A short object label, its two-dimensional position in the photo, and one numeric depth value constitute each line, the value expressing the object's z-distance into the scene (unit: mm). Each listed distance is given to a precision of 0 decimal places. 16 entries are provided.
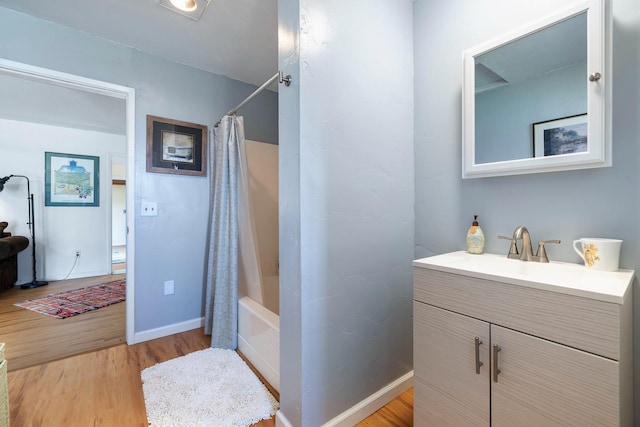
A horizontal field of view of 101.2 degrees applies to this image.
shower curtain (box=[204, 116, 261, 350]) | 1965
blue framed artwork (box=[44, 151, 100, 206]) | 3816
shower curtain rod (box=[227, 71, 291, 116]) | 1129
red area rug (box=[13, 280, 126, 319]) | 2723
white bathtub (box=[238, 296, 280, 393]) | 1525
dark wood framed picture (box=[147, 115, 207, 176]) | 2096
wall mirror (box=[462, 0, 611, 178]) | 914
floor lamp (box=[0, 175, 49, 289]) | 3541
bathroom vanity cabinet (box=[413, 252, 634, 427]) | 659
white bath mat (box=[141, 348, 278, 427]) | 1292
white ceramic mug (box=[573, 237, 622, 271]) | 878
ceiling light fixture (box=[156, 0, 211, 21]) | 1544
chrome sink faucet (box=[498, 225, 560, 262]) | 1052
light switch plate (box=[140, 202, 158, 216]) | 2053
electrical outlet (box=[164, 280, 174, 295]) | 2171
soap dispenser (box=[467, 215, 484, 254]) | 1223
